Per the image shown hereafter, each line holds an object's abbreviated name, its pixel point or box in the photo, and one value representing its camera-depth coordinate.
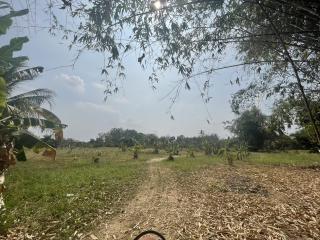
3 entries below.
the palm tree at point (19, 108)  3.29
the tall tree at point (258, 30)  2.17
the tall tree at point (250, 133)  21.79
